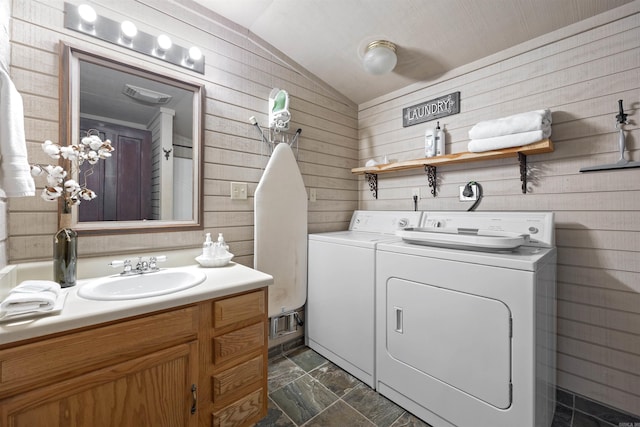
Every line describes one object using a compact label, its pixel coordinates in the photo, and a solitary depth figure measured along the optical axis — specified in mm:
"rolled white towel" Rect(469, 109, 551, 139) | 1506
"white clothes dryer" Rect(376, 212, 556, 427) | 1132
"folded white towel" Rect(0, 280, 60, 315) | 828
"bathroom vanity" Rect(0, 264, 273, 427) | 831
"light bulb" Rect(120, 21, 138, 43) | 1433
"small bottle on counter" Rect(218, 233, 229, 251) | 1630
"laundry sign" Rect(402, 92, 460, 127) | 2029
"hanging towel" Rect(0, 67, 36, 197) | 899
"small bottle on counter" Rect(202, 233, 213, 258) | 1611
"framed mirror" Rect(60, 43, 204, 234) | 1343
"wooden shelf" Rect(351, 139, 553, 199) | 1560
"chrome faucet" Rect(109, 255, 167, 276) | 1373
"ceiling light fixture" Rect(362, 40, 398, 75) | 1865
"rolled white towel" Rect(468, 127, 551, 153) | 1497
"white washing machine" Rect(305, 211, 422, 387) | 1749
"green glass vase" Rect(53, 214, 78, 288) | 1165
